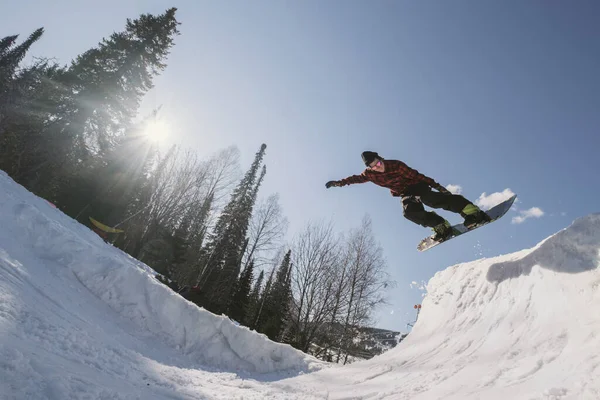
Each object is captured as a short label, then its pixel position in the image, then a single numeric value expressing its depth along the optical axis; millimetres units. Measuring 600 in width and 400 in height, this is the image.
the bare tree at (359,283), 16922
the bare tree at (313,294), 15320
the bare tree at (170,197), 22453
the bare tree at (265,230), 22125
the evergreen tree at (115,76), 19375
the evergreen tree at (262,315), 24188
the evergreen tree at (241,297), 28688
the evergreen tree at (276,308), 26250
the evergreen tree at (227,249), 23516
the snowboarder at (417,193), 5543
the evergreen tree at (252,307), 25664
